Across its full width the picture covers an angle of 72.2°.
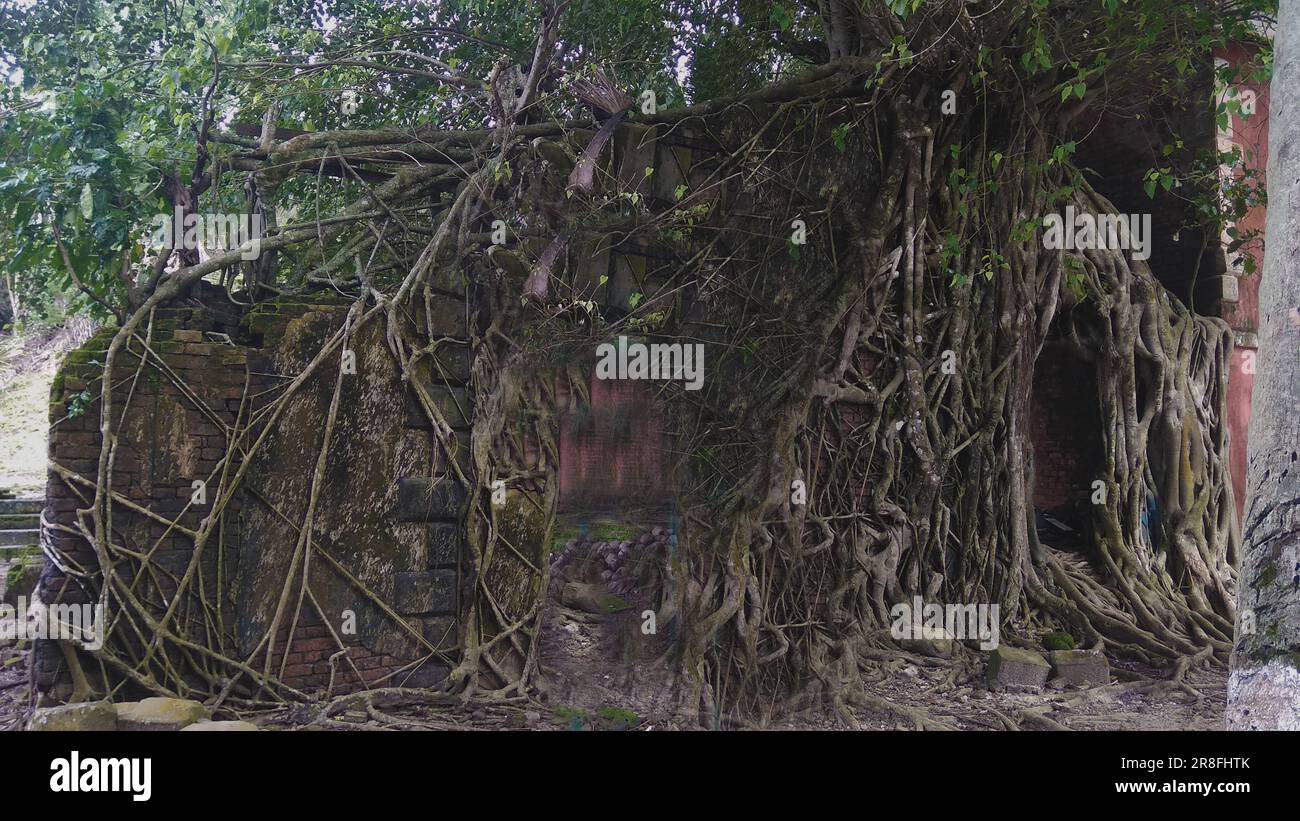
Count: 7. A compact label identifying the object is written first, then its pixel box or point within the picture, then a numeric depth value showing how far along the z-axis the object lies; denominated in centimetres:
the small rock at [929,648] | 599
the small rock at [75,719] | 377
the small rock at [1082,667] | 593
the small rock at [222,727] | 387
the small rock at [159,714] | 391
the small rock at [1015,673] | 577
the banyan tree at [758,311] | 516
